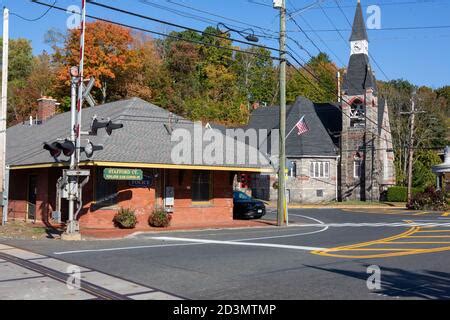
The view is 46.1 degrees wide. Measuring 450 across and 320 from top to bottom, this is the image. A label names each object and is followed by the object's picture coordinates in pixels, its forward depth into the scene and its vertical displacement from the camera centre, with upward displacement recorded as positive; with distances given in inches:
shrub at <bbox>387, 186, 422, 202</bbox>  1914.4 -42.6
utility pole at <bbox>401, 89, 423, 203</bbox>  1710.1 +101.0
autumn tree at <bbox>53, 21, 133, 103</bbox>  2015.3 +497.2
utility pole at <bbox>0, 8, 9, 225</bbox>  854.5 +97.1
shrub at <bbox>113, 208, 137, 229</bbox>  836.6 -64.0
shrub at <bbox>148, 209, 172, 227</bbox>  879.1 -65.5
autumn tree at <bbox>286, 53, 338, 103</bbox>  2812.5 +512.8
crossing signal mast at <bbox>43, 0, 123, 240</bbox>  680.4 +35.3
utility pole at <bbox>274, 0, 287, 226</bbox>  976.3 +101.3
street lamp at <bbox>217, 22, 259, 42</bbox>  875.4 +237.7
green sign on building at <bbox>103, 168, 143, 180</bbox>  781.9 +7.1
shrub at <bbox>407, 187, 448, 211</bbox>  1525.6 -52.9
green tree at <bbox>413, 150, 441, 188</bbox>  2285.9 +65.7
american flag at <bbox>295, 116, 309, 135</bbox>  1369.2 +142.4
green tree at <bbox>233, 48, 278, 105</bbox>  2871.6 +571.6
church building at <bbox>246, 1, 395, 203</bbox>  1980.8 +130.3
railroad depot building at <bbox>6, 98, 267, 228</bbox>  840.3 +6.8
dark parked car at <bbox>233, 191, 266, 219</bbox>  1125.1 -58.0
